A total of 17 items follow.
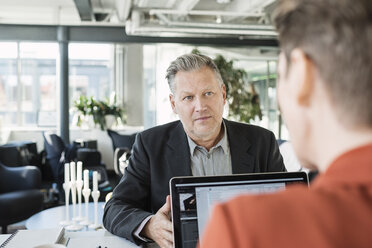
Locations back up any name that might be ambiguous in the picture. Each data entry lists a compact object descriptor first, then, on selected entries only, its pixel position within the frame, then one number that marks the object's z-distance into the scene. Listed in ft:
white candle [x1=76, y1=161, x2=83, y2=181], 8.94
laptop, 3.61
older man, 5.79
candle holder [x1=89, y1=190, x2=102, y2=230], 9.21
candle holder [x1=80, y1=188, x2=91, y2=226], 10.69
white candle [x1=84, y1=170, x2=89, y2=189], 9.21
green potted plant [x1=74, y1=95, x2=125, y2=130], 28.58
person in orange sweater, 1.40
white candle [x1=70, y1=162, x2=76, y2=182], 8.92
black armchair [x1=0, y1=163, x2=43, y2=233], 14.43
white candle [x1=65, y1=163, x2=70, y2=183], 9.05
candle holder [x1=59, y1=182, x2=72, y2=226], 9.20
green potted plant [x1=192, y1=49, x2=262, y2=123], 25.80
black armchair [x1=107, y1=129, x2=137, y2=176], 25.88
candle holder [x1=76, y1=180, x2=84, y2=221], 8.99
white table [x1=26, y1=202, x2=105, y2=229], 11.06
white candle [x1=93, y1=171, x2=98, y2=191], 9.16
